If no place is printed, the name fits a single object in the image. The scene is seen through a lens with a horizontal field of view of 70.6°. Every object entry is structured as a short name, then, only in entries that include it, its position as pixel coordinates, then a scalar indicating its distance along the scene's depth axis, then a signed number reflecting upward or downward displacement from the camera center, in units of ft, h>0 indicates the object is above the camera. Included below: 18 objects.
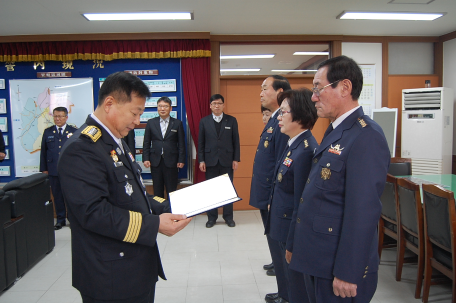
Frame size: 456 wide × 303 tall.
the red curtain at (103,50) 16.08 +4.15
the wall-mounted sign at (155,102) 16.72 +1.55
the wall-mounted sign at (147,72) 16.51 +3.07
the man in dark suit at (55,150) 14.52 -0.76
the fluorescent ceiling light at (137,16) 13.15 +4.82
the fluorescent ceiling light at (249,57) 17.17 +4.01
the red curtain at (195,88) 16.42 +2.21
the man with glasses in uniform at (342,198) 4.11 -0.93
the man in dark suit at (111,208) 4.04 -0.99
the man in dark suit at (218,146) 14.84 -0.71
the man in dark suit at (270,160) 7.71 -0.76
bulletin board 16.52 +2.92
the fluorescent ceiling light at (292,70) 17.71 +3.26
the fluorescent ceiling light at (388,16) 13.58 +4.85
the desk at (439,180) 10.53 -1.89
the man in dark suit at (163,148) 15.02 -0.76
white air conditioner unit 15.78 -0.07
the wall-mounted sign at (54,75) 16.51 +3.01
